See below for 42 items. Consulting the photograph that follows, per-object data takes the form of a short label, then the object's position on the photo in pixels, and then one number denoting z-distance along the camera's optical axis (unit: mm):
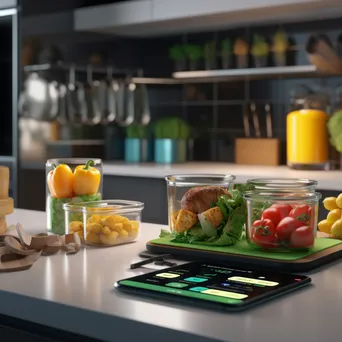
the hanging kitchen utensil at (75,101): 3175
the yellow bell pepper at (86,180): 1739
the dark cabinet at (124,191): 2881
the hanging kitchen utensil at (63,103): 3189
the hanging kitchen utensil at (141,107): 3306
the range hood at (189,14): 2788
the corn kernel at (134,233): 1659
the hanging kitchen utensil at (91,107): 3181
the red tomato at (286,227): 1470
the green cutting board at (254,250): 1459
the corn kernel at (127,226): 1652
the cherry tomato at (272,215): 1473
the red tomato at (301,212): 1472
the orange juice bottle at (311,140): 2863
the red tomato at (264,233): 1480
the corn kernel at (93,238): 1627
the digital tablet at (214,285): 1232
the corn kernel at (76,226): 1665
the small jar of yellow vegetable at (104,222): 1626
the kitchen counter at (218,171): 2607
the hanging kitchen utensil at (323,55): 2863
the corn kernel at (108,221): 1625
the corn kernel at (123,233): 1643
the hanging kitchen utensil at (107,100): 3210
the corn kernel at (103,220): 1626
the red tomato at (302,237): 1477
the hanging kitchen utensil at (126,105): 3253
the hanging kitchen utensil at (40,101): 3198
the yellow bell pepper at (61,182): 1737
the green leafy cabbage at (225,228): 1550
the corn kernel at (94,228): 1626
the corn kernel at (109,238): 1622
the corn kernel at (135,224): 1659
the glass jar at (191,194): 1575
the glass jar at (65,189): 1740
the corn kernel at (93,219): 1627
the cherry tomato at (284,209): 1474
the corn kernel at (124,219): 1647
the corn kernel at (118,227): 1638
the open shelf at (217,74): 2971
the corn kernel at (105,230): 1622
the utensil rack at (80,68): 3222
